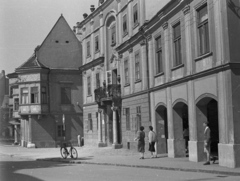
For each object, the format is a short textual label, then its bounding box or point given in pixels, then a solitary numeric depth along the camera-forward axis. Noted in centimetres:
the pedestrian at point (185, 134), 2283
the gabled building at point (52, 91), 4391
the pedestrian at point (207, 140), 1725
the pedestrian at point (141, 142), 2170
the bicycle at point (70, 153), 2436
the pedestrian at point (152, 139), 2218
